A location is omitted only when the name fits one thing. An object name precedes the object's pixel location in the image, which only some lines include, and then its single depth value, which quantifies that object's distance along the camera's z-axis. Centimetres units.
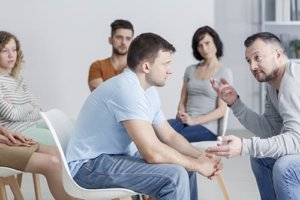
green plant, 615
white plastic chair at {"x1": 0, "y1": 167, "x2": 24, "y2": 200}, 322
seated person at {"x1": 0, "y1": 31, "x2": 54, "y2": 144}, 335
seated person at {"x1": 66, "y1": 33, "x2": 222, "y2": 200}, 242
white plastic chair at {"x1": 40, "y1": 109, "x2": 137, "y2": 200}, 245
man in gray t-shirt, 251
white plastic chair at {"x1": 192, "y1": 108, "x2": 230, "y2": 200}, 347
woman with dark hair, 374
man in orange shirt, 426
